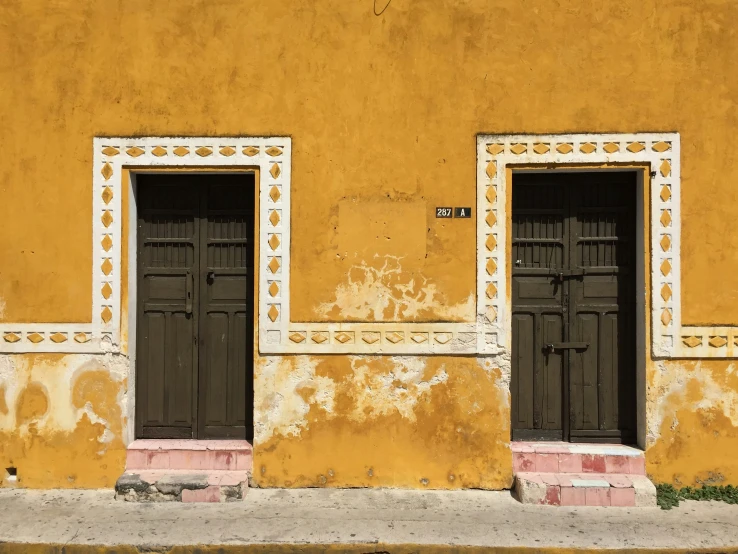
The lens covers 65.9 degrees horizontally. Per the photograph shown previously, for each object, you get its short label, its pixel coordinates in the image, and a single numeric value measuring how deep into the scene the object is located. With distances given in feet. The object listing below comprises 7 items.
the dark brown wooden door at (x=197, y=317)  15.64
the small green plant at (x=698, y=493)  14.14
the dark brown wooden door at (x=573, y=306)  15.37
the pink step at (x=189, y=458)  14.89
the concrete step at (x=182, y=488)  14.11
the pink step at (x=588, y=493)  13.92
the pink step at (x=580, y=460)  14.55
